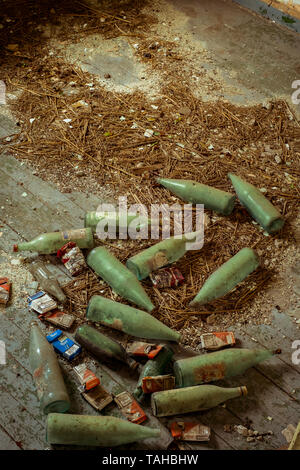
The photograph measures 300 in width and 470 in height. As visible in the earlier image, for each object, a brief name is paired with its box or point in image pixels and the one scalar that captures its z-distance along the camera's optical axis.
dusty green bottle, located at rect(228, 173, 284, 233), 2.59
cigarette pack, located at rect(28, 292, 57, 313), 2.19
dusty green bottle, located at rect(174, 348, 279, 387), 1.92
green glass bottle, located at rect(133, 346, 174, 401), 1.93
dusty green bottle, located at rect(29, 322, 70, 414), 1.85
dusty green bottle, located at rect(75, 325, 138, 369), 2.02
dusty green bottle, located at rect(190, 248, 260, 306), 2.28
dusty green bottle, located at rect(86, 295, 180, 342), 2.09
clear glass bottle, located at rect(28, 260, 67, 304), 2.29
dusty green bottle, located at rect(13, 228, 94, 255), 2.43
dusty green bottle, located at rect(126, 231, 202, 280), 2.32
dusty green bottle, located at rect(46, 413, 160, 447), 1.76
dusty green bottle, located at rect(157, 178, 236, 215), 2.65
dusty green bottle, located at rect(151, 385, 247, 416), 1.85
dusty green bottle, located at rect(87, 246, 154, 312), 2.21
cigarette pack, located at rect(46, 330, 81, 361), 2.05
